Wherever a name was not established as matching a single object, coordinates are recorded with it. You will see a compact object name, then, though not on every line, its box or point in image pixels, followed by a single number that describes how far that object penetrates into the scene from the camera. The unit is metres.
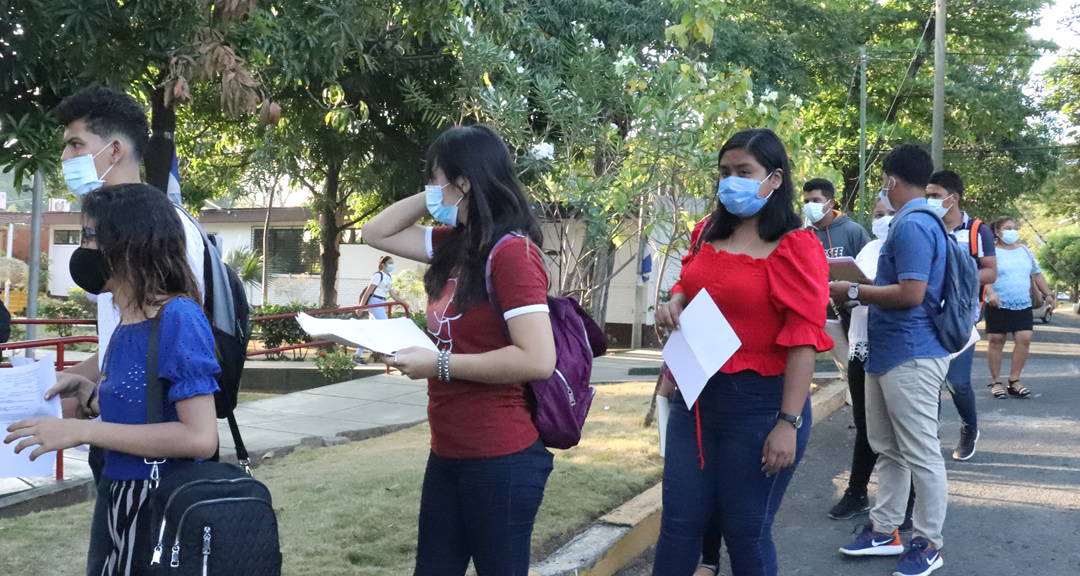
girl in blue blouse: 2.12
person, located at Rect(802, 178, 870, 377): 6.14
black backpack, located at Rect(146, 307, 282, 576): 2.06
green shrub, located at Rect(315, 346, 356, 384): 11.92
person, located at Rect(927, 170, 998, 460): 5.86
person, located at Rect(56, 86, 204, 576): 2.75
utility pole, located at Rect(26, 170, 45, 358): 9.23
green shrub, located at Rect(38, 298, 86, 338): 21.89
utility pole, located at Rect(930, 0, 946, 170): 19.64
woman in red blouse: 3.03
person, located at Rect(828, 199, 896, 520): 5.20
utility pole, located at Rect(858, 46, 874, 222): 21.08
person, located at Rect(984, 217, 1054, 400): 9.59
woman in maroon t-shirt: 2.44
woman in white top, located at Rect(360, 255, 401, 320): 15.55
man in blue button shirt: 4.31
